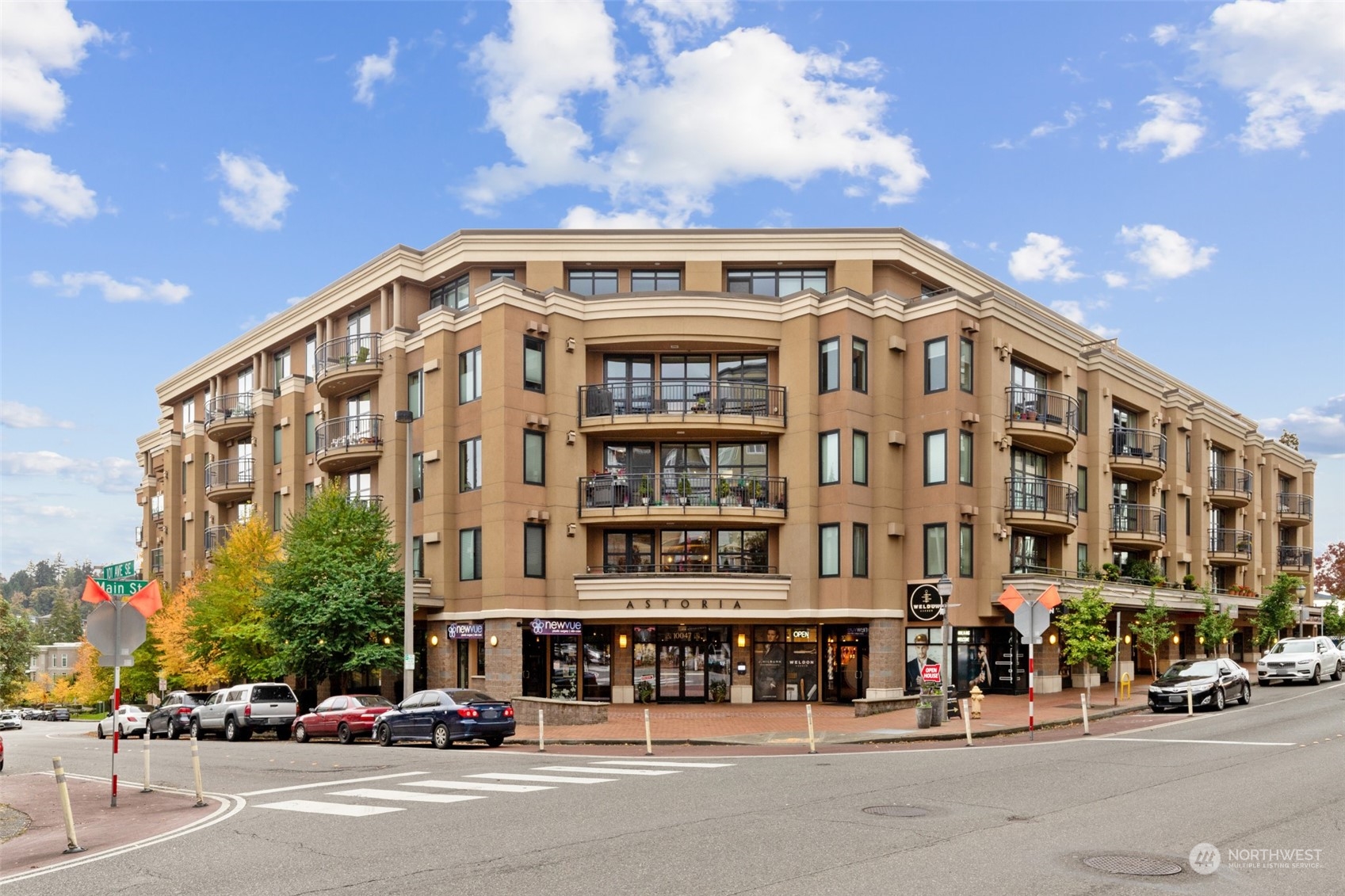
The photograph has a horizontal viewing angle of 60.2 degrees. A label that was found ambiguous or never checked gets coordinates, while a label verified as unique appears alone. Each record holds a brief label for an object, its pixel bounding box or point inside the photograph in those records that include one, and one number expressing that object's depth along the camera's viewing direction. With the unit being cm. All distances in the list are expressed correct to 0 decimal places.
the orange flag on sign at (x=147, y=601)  1769
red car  2995
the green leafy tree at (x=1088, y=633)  3353
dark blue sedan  2650
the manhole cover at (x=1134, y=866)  1018
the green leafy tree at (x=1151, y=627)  3841
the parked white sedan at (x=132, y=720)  4019
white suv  3834
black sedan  3008
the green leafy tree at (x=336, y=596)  3691
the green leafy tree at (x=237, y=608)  4153
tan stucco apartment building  3731
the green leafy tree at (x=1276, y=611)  5241
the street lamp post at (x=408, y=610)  3198
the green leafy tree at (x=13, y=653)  3412
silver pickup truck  3378
